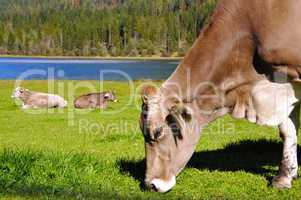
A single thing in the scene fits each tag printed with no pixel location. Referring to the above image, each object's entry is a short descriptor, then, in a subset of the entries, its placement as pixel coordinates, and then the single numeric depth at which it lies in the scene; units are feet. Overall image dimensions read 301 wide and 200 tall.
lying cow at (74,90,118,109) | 91.13
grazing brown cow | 26.76
